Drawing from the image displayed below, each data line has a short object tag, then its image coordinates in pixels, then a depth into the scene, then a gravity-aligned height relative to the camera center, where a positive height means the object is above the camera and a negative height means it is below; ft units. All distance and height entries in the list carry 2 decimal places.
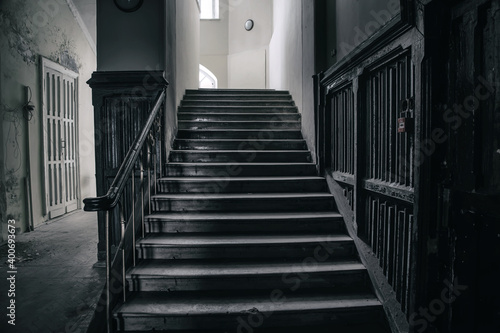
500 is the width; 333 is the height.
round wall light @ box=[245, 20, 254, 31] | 32.27 +13.81
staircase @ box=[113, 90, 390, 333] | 7.74 -2.88
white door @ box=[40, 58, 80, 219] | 19.52 +1.54
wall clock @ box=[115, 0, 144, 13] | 12.64 +6.25
